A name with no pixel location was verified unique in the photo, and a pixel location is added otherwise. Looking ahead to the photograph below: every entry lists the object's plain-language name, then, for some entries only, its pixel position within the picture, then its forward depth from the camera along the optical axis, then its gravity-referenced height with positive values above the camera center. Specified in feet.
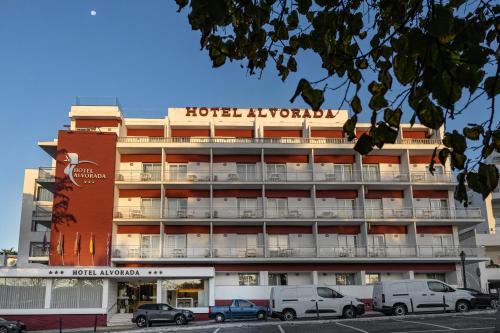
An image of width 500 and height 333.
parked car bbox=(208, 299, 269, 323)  108.27 -4.51
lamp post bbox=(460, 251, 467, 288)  125.29 +6.48
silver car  103.14 -4.73
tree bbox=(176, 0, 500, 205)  9.41 +4.42
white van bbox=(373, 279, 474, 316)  94.12 -1.91
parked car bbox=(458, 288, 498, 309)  96.12 -2.60
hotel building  136.87 +22.85
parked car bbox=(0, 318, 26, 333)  96.32 -6.04
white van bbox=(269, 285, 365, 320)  95.55 -2.67
